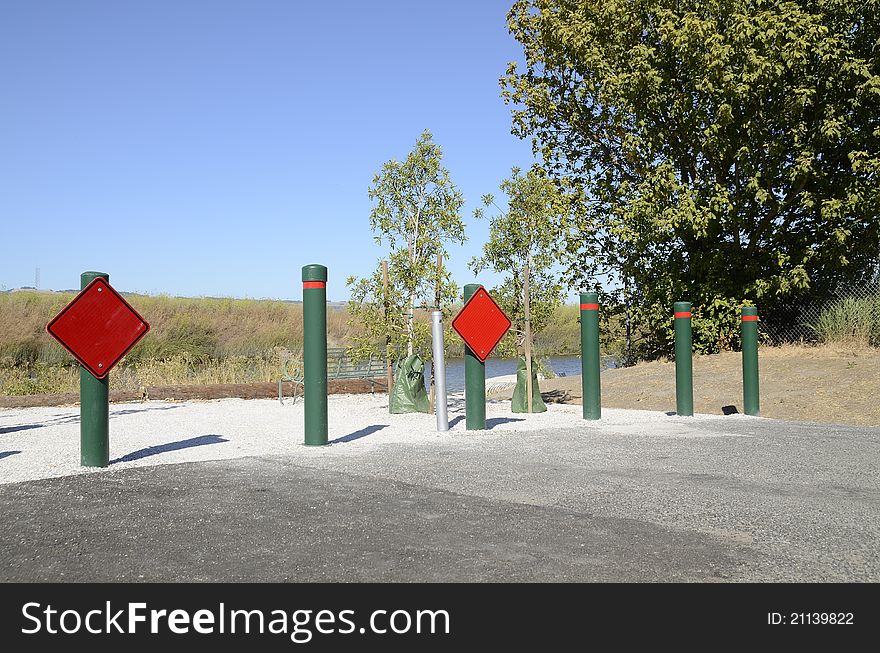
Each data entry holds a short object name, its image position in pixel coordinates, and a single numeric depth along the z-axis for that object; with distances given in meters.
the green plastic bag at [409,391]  12.52
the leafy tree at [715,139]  15.98
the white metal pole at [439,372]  9.91
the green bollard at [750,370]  11.84
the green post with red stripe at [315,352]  8.45
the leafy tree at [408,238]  12.71
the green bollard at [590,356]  11.04
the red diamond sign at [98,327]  7.07
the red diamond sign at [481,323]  9.89
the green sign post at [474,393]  10.01
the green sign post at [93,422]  7.15
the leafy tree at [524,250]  16.16
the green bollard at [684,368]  11.59
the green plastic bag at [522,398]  12.45
